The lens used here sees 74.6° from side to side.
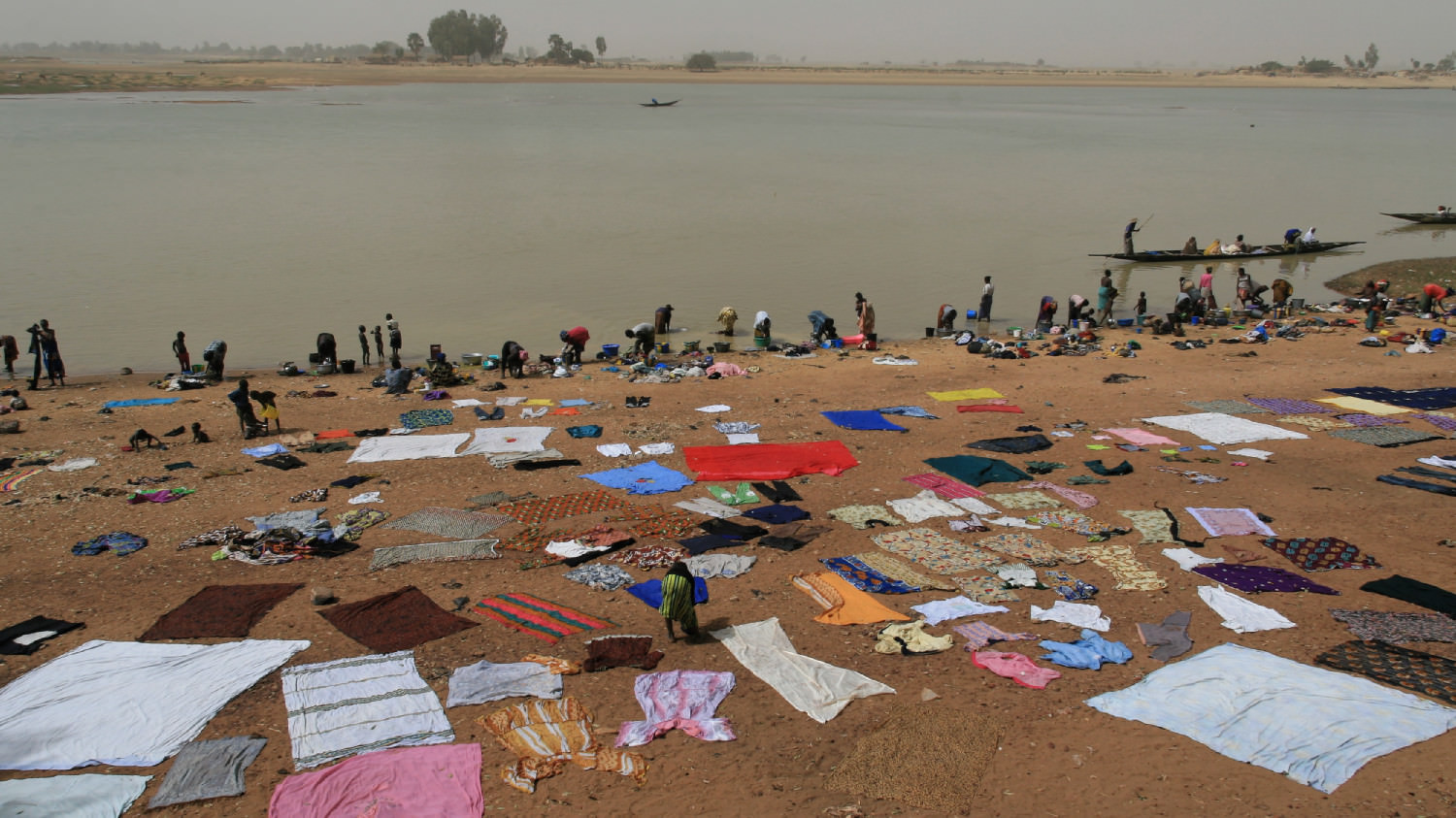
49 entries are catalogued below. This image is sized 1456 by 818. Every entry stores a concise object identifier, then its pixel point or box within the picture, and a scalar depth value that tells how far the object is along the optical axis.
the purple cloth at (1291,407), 16.38
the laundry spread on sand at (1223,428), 15.09
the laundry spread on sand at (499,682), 7.94
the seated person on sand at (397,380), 18.28
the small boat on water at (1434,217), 39.06
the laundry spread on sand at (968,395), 18.03
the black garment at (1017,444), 14.80
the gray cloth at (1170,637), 8.62
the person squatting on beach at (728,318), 23.83
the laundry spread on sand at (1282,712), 6.89
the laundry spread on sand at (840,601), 9.46
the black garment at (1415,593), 9.24
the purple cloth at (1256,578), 9.91
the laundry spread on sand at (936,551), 10.70
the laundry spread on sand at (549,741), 7.03
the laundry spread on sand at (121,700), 7.12
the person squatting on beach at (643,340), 21.08
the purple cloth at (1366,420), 15.59
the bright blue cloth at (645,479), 13.37
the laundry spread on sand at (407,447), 14.67
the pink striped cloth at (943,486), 12.97
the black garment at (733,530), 11.62
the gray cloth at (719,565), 10.56
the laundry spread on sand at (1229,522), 11.45
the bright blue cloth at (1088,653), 8.50
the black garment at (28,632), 8.59
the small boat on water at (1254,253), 32.44
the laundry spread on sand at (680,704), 7.52
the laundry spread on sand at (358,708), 7.24
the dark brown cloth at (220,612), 8.99
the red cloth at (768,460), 13.88
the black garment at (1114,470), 13.55
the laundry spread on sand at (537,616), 9.19
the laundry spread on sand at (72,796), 6.40
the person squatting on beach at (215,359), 19.01
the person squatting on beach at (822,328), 22.88
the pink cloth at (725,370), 19.67
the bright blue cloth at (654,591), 9.89
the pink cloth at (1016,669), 8.24
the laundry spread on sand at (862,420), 16.12
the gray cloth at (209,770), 6.70
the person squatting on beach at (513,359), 19.72
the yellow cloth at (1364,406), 16.12
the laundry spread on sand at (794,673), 7.92
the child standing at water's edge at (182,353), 19.81
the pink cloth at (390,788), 6.55
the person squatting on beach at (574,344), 20.61
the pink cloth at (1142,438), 15.02
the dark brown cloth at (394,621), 8.86
